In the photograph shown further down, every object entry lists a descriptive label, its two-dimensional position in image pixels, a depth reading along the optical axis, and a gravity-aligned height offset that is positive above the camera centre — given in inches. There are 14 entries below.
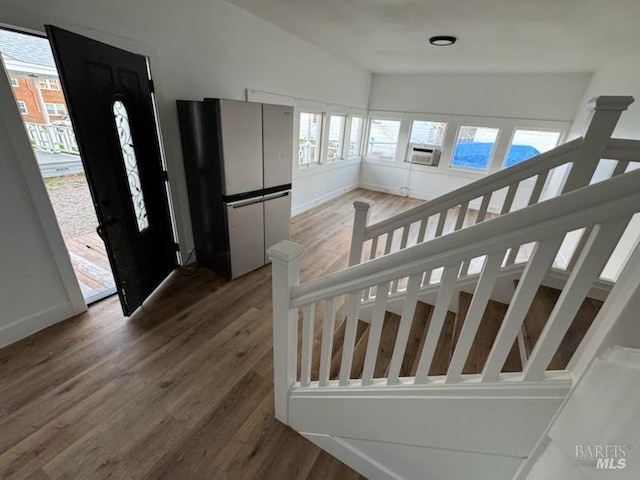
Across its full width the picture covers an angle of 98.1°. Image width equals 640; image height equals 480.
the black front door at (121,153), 64.9 -11.4
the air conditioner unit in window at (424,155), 233.9 -19.0
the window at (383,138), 250.4 -9.0
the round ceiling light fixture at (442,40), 121.1 +38.0
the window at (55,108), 164.1 -1.9
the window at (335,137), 208.2 -9.3
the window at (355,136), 237.3 -8.6
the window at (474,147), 214.5 -9.4
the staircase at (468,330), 27.0 -28.4
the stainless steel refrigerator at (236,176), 93.7 -20.6
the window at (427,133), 231.1 -1.5
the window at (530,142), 198.7 -2.5
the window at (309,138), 179.6 -9.6
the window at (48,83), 153.0 +10.9
